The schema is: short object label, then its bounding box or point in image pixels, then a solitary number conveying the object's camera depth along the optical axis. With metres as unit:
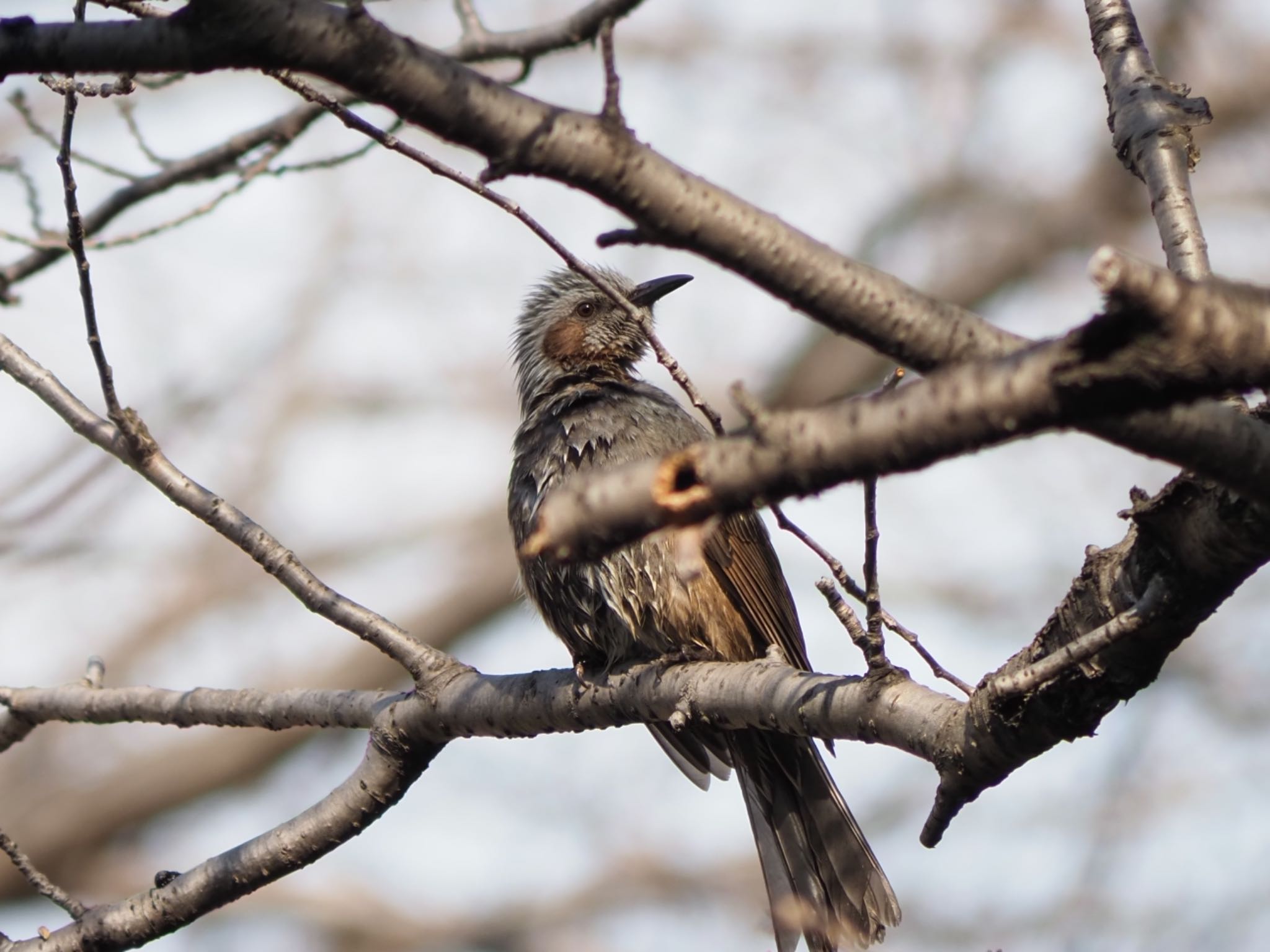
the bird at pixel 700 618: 8.40
